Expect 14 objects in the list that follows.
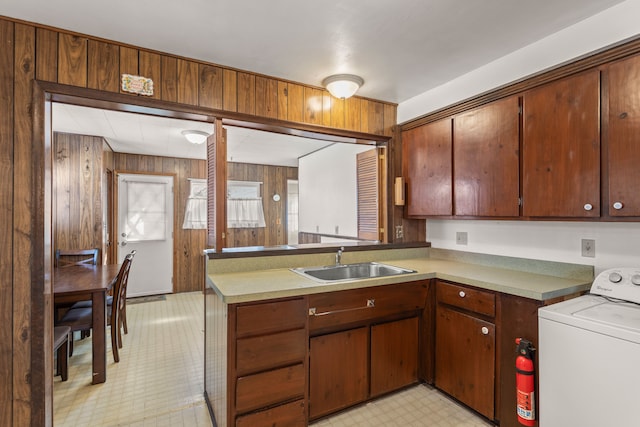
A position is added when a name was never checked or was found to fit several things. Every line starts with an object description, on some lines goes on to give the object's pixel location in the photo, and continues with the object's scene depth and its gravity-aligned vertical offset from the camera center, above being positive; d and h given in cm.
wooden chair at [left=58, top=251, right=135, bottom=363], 261 -88
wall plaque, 195 +83
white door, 498 -24
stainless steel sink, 243 -45
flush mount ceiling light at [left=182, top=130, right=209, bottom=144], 360 +93
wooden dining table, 247 -70
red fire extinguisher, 167 -93
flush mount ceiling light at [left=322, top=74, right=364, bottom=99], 239 +101
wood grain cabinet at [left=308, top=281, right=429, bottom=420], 196 -87
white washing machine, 130 -65
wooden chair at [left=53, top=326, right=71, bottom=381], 236 -114
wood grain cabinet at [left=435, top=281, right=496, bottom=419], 195 -88
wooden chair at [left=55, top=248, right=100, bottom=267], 365 -49
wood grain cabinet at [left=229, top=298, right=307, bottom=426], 166 -83
